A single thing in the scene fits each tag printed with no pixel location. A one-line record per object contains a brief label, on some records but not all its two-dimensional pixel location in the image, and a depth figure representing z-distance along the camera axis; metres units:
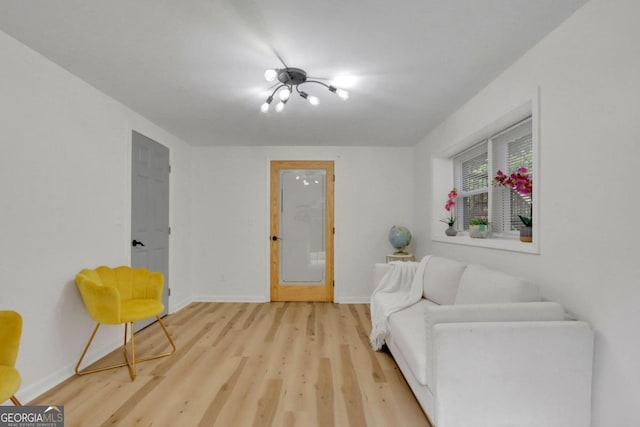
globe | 4.27
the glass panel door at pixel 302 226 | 4.67
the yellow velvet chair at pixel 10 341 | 1.53
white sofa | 1.54
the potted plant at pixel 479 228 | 2.89
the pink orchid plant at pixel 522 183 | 2.22
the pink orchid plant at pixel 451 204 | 3.58
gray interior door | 3.28
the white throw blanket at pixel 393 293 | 2.74
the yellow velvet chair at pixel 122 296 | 2.30
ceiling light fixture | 2.28
